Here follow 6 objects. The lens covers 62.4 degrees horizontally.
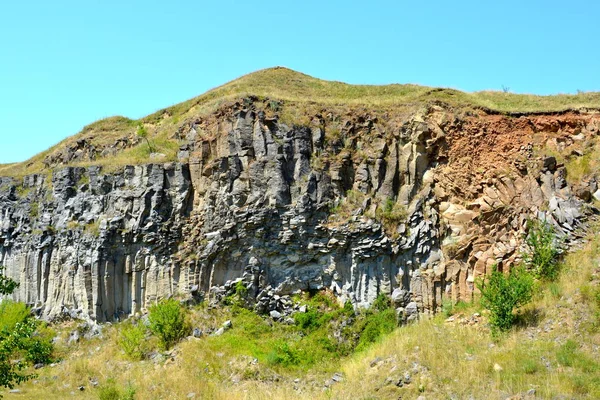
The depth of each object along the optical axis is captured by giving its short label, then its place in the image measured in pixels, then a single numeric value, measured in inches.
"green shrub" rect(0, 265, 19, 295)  423.8
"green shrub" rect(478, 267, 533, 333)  531.5
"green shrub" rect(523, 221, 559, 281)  586.2
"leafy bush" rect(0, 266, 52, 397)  387.2
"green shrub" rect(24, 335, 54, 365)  398.0
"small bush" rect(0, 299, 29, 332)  769.6
